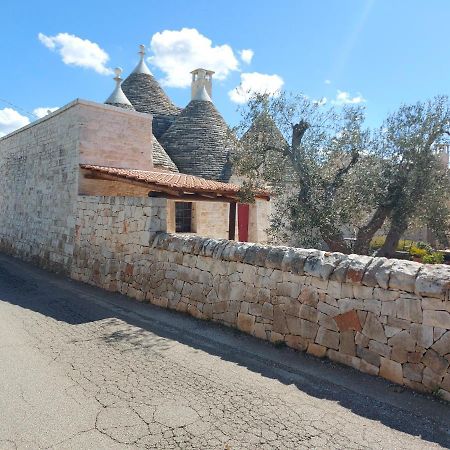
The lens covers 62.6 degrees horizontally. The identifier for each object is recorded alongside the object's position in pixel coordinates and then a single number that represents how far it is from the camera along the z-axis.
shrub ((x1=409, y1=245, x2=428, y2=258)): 15.03
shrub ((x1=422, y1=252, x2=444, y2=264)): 13.06
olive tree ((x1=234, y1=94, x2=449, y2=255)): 7.71
